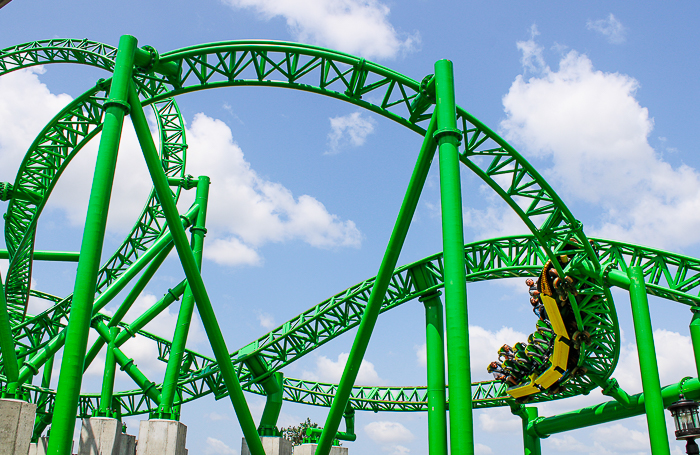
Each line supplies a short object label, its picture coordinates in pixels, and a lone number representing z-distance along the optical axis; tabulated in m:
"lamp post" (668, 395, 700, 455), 5.98
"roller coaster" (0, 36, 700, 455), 7.08
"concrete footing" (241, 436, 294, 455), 16.92
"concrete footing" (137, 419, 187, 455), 12.03
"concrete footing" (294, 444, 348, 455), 19.52
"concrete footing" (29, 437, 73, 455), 12.38
